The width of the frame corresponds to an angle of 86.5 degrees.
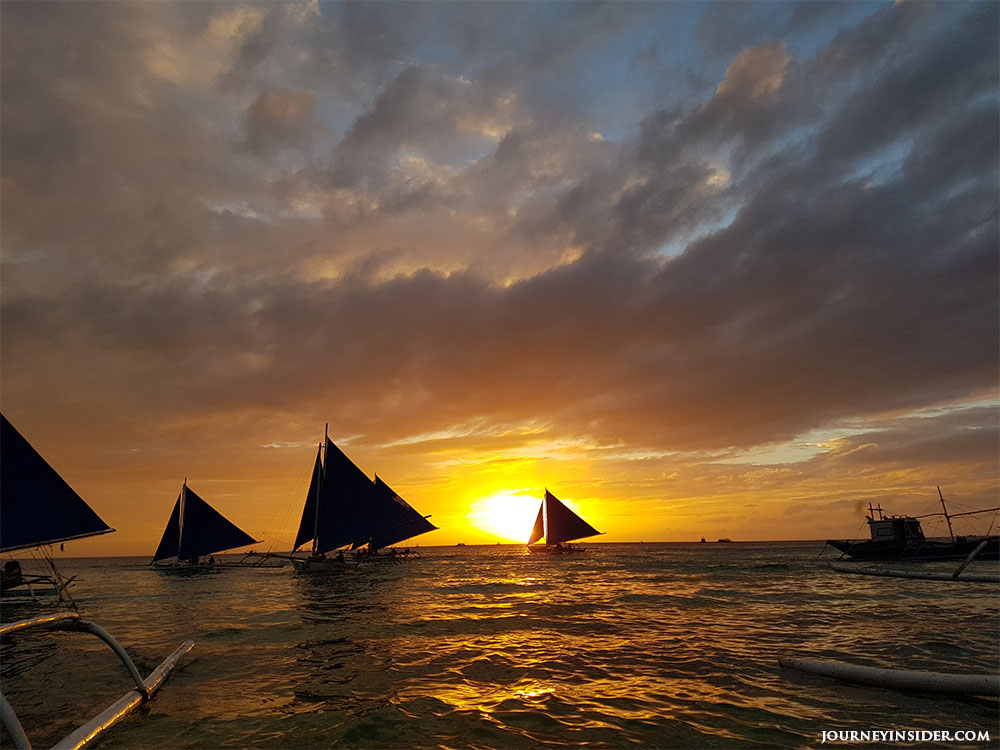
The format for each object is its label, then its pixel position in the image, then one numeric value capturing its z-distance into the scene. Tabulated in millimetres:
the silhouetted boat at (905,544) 53875
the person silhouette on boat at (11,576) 33125
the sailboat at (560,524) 106375
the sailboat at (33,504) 21219
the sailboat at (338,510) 54062
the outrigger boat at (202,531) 66875
